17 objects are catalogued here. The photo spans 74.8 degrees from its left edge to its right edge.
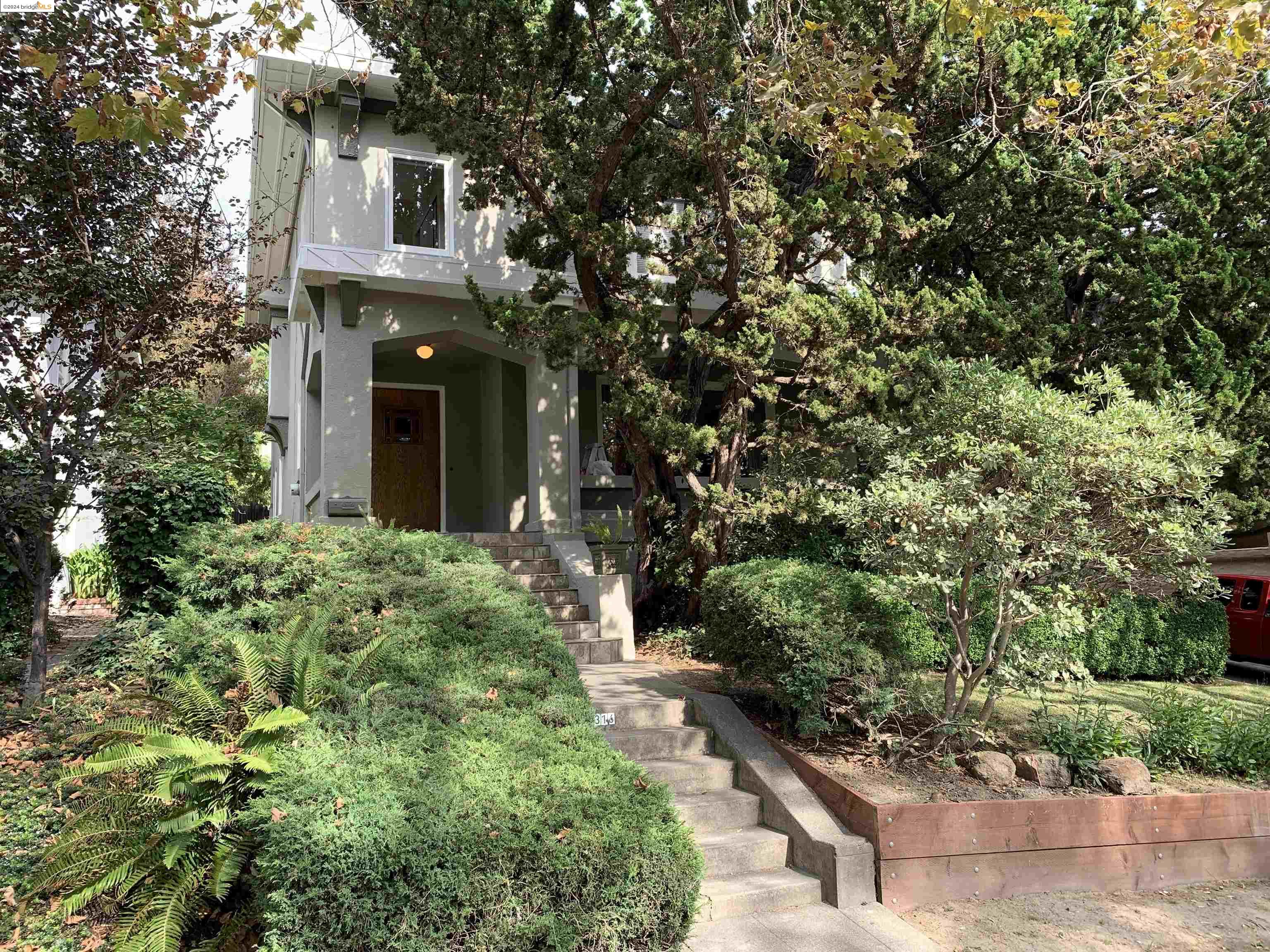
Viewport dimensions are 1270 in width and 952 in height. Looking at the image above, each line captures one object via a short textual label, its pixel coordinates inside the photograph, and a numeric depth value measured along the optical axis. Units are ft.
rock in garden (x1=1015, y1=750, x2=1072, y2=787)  18.48
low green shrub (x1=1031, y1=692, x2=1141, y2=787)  18.74
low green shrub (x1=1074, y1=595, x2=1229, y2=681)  30.81
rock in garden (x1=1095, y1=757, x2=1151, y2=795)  18.31
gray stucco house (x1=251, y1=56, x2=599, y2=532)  35.04
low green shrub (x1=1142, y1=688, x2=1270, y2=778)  19.93
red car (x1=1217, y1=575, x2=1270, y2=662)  35.01
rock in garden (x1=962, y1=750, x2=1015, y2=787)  18.16
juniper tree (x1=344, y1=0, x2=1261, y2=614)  27.81
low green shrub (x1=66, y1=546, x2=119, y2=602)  49.21
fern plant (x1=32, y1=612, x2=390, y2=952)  12.73
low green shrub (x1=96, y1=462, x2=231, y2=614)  23.26
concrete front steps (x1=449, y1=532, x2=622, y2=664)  29.14
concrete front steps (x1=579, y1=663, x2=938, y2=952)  14.74
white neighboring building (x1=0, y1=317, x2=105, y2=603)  49.85
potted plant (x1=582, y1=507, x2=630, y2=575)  33.96
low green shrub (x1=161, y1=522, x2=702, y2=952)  11.39
